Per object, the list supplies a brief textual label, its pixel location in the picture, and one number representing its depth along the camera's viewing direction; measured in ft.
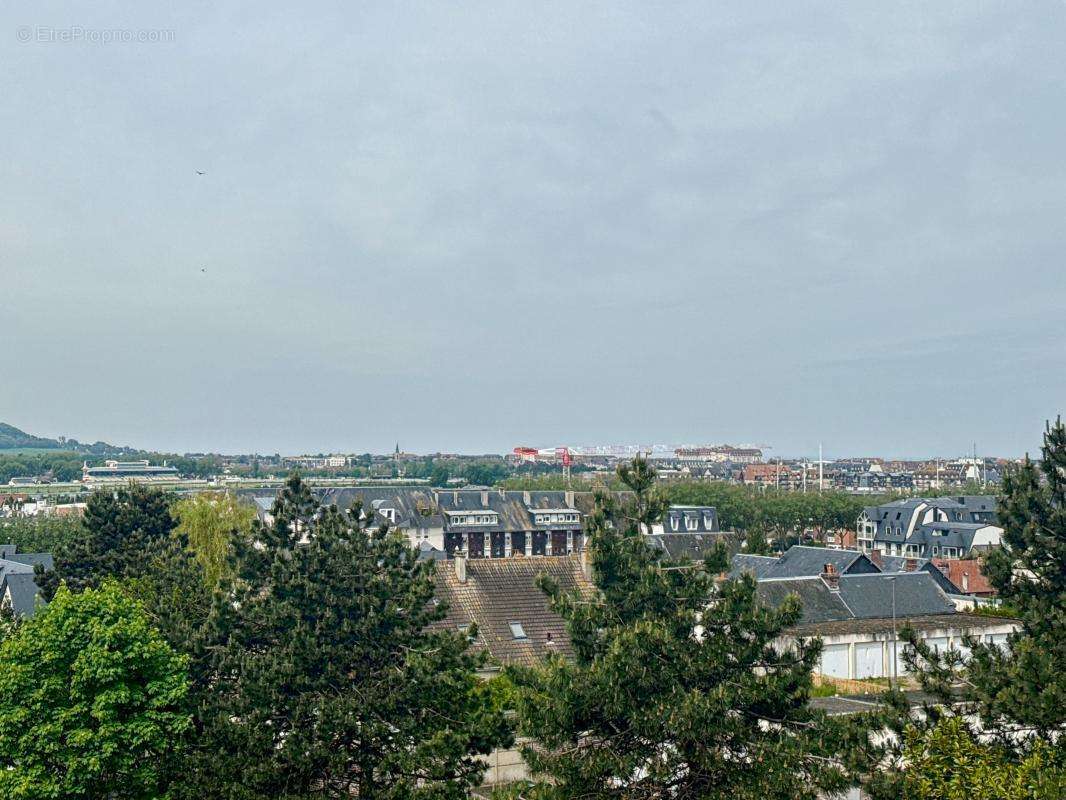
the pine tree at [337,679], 75.82
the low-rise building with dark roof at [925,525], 368.68
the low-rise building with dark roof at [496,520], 374.02
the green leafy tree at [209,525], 172.35
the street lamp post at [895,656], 155.04
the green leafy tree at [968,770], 56.29
